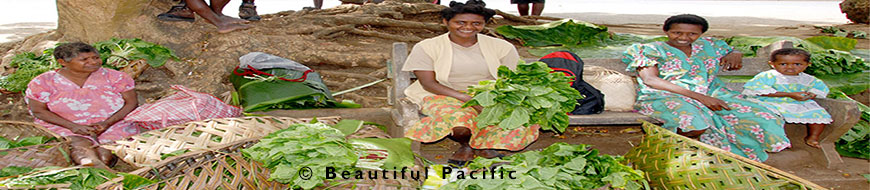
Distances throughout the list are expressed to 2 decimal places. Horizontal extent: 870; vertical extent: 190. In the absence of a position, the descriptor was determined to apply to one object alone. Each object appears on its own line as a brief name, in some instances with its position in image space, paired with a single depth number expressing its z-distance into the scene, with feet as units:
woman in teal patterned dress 11.17
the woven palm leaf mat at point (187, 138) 8.91
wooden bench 10.95
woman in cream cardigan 10.33
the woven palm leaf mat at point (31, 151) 9.60
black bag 11.38
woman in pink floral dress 10.91
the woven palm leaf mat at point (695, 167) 7.72
